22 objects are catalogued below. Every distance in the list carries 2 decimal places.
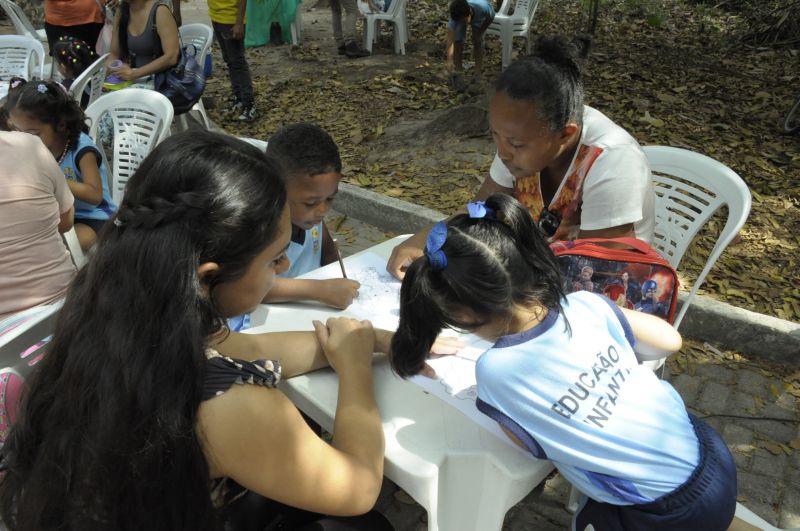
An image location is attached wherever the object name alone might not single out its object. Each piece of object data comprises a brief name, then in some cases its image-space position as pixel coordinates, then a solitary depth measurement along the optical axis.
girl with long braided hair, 0.98
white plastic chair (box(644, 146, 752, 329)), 2.08
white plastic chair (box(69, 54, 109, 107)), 4.17
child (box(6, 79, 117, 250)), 2.74
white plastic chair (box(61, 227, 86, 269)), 2.64
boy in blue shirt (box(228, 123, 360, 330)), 1.96
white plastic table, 1.19
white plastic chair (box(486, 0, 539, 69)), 6.91
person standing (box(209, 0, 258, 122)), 5.72
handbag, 4.46
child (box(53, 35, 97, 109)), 4.57
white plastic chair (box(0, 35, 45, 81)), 4.83
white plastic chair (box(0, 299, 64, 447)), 1.55
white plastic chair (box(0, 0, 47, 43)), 6.24
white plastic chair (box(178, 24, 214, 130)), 5.16
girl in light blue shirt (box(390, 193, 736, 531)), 1.19
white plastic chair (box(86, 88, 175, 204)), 3.50
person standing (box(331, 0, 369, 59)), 7.86
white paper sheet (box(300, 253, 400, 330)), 1.68
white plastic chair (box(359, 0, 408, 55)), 7.75
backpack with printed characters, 1.59
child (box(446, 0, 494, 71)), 6.57
